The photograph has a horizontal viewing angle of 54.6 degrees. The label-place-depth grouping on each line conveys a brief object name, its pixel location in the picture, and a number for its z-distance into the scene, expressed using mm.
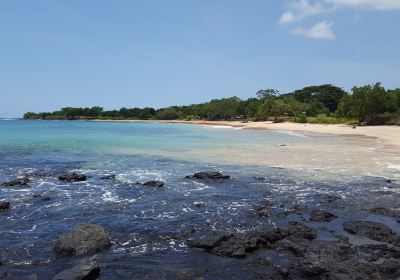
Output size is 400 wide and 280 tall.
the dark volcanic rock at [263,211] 13973
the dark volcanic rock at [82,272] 8336
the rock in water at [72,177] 21325
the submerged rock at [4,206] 14847
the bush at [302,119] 108525
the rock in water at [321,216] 13289
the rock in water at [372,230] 11311
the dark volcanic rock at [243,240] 10349
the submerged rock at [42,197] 16650
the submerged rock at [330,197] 16109
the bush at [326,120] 96562
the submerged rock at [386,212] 13664
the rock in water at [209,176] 21609
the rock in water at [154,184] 19578
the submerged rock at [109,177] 22047
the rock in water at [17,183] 19688
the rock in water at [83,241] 10250
